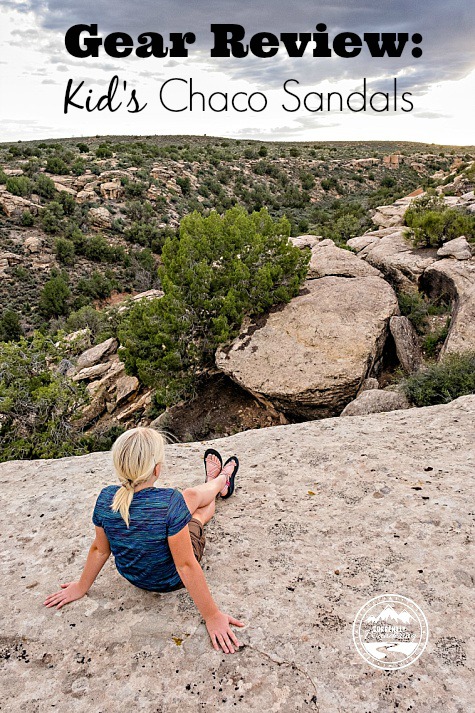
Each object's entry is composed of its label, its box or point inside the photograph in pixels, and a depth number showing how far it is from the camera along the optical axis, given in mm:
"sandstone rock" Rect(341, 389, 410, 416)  7133
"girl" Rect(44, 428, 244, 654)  2404
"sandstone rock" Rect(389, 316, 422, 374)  9602
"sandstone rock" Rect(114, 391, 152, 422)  11859
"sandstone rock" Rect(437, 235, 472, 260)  10978
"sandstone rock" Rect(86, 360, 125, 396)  12680
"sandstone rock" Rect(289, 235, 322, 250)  14711
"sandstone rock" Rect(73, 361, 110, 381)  13176
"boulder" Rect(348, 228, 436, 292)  11586
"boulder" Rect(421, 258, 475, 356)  8742
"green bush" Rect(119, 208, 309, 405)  10398
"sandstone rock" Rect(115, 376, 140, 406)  12453
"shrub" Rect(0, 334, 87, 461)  8547
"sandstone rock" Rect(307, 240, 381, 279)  11836
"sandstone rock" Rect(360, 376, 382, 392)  9016
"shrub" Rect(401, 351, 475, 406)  6879
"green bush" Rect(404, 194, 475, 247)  12289
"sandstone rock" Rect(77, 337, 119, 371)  14133
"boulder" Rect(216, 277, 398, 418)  8992
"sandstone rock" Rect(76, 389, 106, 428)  12102
